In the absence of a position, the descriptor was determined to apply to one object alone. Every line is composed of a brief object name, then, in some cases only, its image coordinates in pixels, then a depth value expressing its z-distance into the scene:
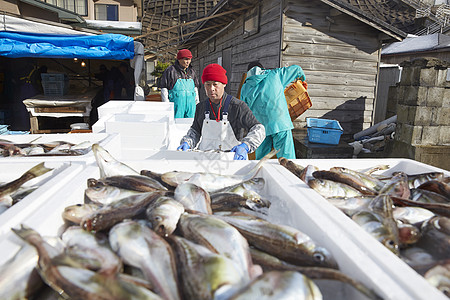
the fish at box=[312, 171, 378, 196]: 1.84
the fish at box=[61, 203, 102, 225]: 1.40
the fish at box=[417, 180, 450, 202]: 1.81
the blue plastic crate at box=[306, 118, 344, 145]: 7.04
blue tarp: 6.48
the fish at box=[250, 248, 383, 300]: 0.94
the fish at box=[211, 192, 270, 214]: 1.62
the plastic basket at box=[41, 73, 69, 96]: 8.55
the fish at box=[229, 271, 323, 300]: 0.87
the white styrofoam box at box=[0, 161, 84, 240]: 1.26
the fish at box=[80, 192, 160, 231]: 1.34
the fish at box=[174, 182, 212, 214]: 1.54
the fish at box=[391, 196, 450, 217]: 1.56
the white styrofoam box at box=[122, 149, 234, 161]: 2.77
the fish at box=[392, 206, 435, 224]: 1.50
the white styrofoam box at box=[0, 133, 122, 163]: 3.01
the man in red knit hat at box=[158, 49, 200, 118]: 8.00
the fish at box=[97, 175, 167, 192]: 1.75
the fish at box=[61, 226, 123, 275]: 1.08
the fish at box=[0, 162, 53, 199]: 1.68
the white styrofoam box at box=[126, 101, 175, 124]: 5.31
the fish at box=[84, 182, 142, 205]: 1.61
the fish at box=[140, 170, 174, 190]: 1.96
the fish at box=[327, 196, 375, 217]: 1.56
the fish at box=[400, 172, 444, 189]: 2.01
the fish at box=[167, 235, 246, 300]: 0.94
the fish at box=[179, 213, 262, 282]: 1.11
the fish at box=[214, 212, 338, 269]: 1.13
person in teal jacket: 4.78
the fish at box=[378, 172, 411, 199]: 1.77
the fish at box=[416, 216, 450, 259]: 1.19
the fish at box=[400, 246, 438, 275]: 1.11
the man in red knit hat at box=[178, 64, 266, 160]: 3.62
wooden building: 7.94
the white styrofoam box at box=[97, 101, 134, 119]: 5.14
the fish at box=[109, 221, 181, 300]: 1.01
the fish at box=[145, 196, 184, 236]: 1.30
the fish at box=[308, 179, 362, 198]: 1.77
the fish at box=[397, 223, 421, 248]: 1.30
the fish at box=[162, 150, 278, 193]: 1.88
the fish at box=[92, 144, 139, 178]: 1.98
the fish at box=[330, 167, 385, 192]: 1.92
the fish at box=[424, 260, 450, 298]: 0.98
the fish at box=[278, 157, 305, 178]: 2.13
